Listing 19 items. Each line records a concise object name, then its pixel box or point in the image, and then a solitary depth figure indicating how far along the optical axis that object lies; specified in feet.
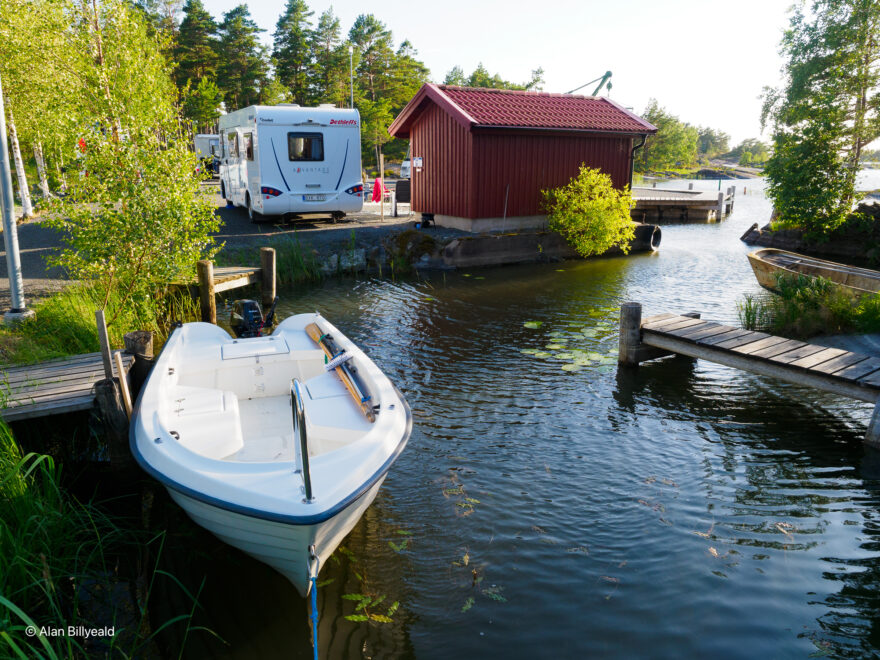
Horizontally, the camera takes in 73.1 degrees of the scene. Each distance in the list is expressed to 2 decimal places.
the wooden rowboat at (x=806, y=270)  33.37
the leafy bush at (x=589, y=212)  53.31
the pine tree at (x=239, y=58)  146.51
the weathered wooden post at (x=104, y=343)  15.69
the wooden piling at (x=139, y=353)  19.57
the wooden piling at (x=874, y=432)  19.41
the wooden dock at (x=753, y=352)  20.24
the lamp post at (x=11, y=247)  22.53
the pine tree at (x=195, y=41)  147.02
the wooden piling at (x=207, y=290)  29.04
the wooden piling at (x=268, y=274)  32.42
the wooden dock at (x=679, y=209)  87.25
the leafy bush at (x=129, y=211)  24.11
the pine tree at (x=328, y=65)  153.38
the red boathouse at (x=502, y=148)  52.08
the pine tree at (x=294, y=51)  152.56
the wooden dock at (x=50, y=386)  15.98
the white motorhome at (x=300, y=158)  49.85
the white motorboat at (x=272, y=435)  11.05
